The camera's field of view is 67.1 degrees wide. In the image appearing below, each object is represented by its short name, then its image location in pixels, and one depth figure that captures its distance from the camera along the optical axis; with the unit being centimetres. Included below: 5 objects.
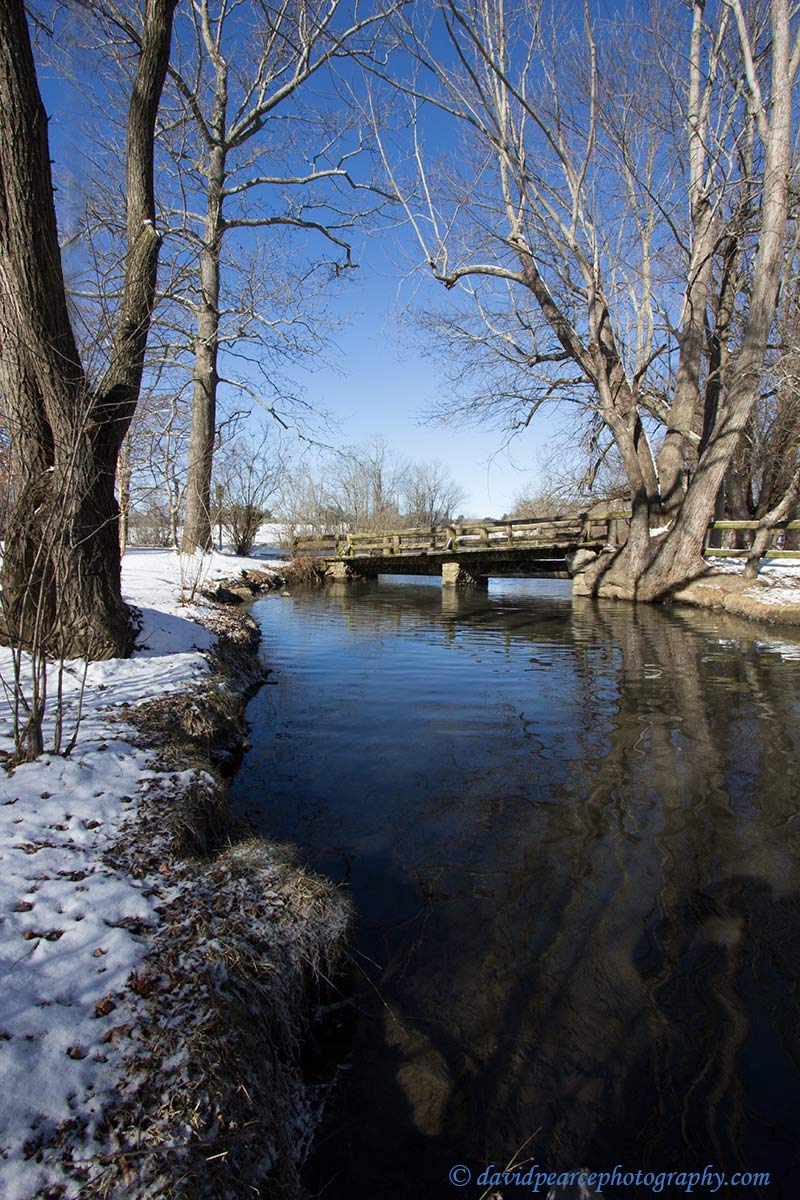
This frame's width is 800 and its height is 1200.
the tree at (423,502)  5851
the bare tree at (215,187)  1301
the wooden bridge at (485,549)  1852
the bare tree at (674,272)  1245
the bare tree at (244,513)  2417
